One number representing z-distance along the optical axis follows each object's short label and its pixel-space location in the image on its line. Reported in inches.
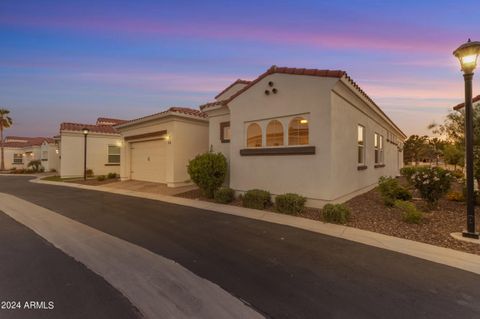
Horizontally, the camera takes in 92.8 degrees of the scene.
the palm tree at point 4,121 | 1346.0
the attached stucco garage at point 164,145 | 519.8
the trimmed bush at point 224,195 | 367.9
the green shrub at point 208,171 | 385.1
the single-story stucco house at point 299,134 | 314.0
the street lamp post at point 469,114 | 204.1
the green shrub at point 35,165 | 1197.8
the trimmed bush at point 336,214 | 257.8
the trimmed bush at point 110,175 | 707.7
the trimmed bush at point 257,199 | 329.1
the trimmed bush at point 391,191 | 330.3
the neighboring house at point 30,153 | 1191.6
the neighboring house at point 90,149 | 802.2
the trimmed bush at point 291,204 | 298.0
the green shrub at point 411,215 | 241.8
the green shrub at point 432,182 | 290.5
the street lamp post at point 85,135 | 702.5
